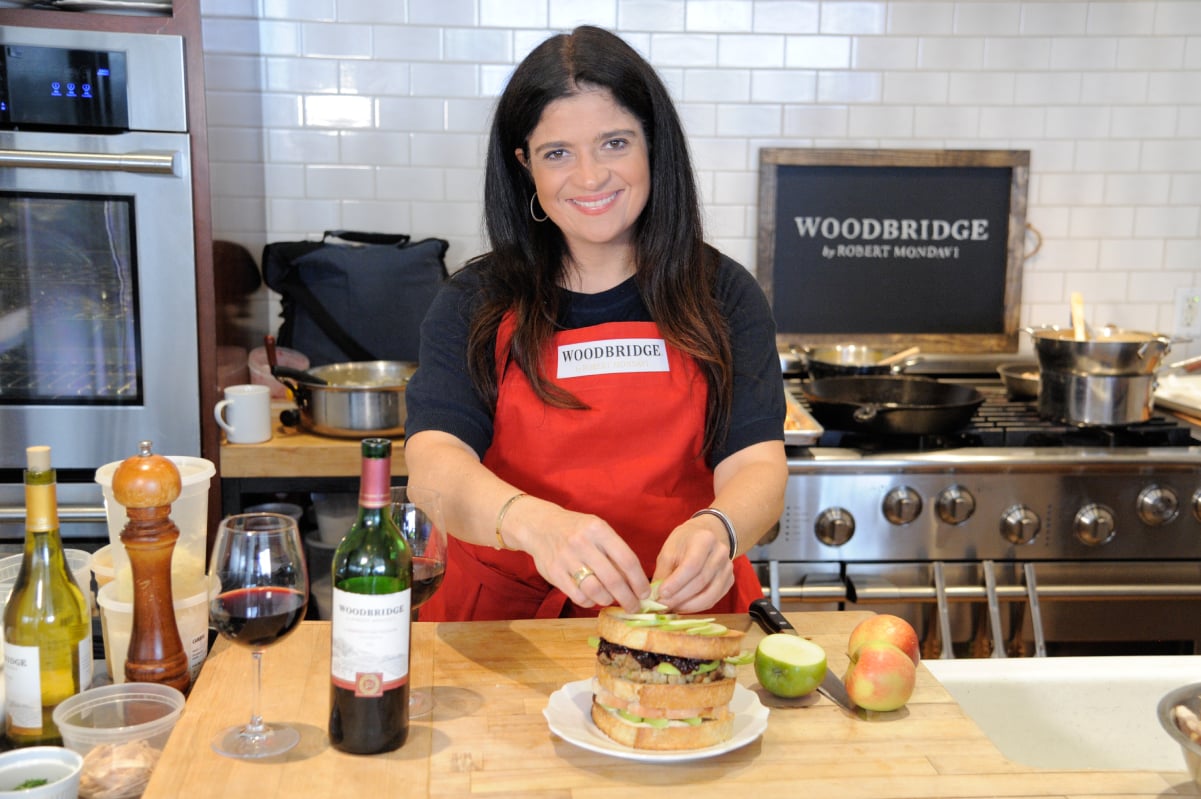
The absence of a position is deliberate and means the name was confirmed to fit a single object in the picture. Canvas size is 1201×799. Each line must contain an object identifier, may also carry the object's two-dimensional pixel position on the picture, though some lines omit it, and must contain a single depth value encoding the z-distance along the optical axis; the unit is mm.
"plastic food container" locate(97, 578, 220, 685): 1440
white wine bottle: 1290
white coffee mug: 2678
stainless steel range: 2725
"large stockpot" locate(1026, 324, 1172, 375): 2848
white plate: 1250
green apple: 1407
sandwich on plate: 1273
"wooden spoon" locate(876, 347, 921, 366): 3279
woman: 1871
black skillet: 2760
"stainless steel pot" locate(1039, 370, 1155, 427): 2865
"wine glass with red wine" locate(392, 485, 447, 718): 1392
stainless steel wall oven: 2545
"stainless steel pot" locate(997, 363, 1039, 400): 3227
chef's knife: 1423
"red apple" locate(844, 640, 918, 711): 1368
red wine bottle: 1201
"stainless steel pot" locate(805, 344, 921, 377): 3211
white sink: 1554
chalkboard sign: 3428
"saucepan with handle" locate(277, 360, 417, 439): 2721
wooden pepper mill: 1301
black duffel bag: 3113
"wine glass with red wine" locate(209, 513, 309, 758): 1195
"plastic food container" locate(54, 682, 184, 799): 1209
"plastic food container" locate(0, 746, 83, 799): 1145
